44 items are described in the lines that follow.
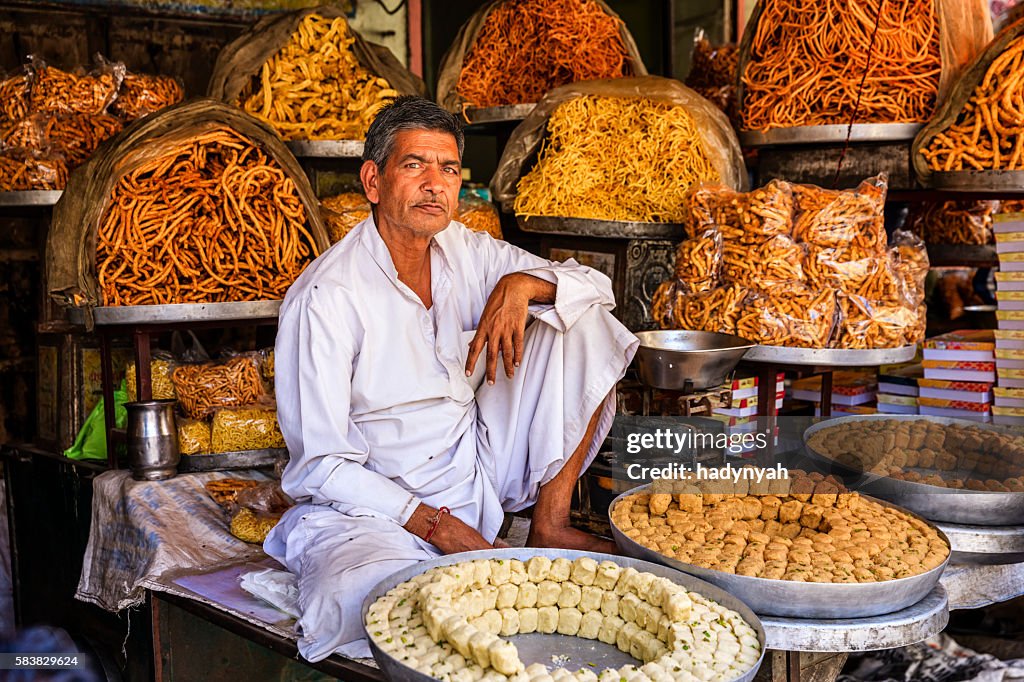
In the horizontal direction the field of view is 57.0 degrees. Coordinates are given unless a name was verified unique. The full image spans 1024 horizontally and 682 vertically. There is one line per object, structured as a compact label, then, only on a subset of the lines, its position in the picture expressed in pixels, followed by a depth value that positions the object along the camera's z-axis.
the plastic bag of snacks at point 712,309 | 3.05
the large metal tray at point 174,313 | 2.77
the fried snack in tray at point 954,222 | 4.36
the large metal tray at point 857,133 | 3.26
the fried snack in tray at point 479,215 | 3.72
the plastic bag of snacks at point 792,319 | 2.97
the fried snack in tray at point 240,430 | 3.03
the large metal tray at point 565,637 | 1.72
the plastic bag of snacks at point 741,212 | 3.06
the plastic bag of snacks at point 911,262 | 3.19
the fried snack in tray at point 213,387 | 3.09
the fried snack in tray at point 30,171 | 3.37
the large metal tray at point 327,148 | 3.59
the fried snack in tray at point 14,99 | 3.53
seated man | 2.12
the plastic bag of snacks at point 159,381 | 3.14
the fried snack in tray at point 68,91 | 3.55
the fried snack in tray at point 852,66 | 3.38
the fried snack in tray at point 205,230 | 2.91
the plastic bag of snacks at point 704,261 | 3.15
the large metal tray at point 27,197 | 3.30
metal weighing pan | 2.45
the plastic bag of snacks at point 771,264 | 3.04
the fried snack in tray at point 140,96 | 3.71
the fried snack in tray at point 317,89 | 3.73
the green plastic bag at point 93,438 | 3.23
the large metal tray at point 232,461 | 3.01
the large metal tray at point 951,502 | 2.23
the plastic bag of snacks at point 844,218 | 3.03
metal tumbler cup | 2.83
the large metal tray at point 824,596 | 1.73
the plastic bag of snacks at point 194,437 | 3.01
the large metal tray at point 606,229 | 3.26
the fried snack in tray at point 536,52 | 4.23
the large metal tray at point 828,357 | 2.86
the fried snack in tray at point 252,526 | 2.58
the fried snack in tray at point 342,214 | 3.58
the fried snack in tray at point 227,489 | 2.82
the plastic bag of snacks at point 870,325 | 2.98
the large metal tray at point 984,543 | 2.22
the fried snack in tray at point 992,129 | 3.11
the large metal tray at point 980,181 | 2.95
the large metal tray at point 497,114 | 3.97
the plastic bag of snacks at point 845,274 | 3.03
